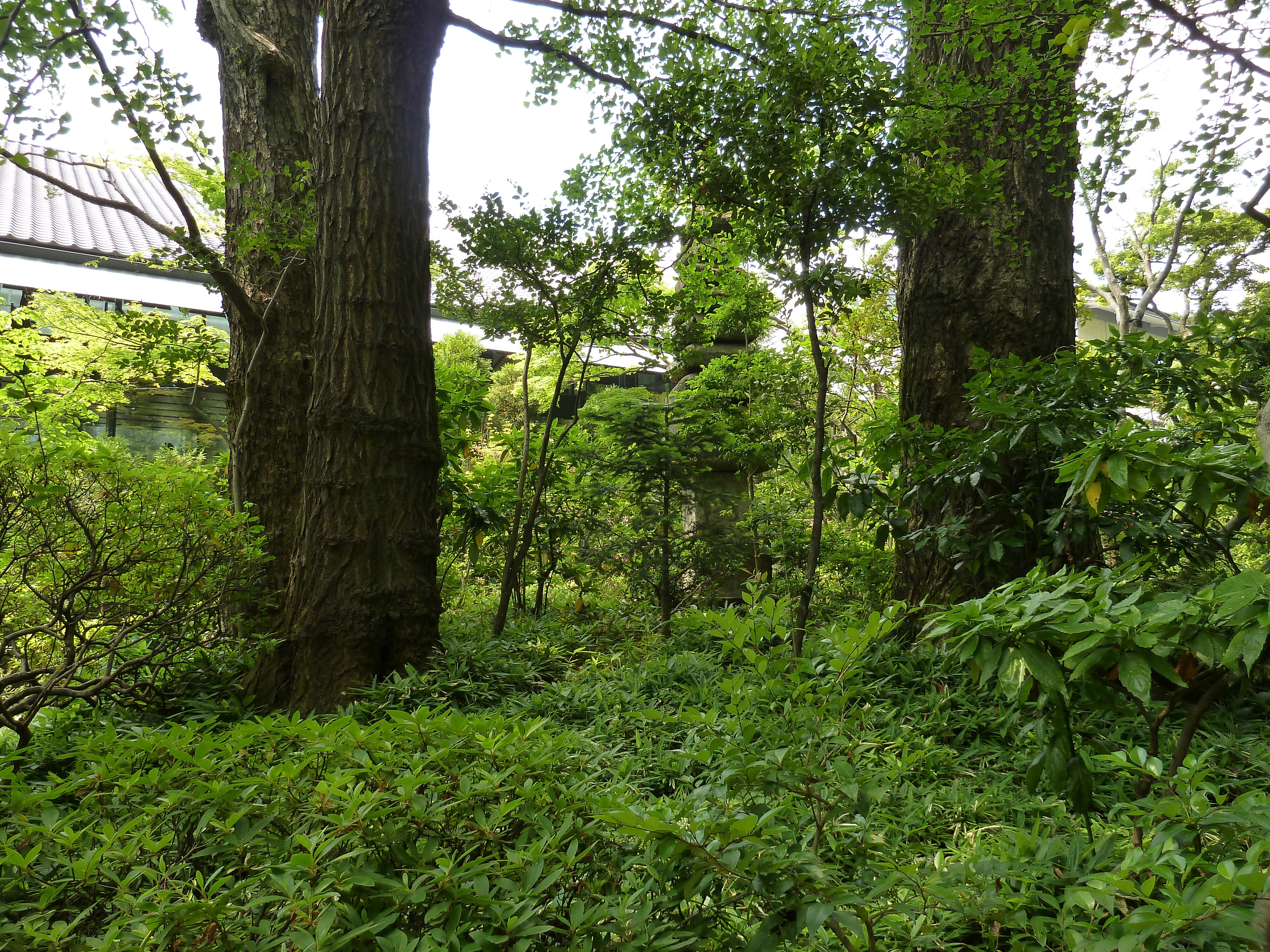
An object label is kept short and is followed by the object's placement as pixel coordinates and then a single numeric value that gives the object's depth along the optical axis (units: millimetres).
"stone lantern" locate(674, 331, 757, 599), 5191
